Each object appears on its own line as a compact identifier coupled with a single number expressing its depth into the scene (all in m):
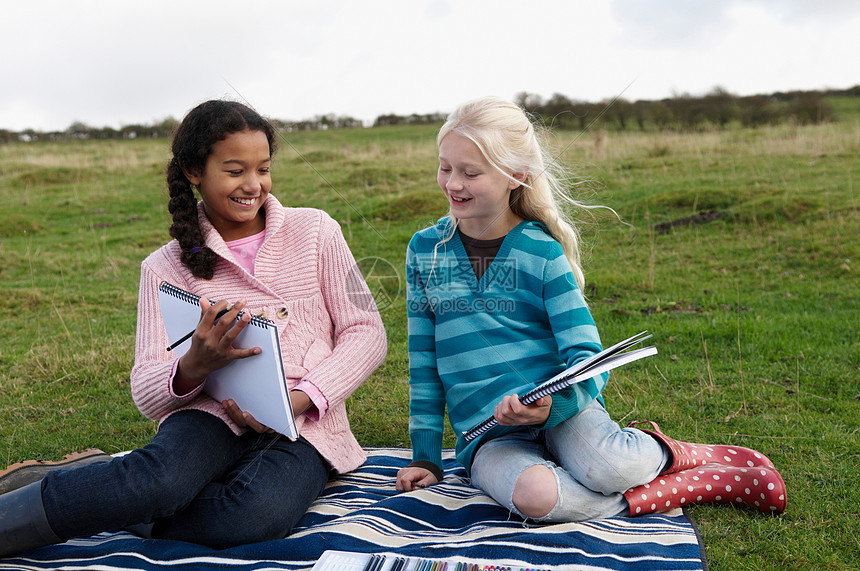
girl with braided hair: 2.55
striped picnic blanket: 2.52
